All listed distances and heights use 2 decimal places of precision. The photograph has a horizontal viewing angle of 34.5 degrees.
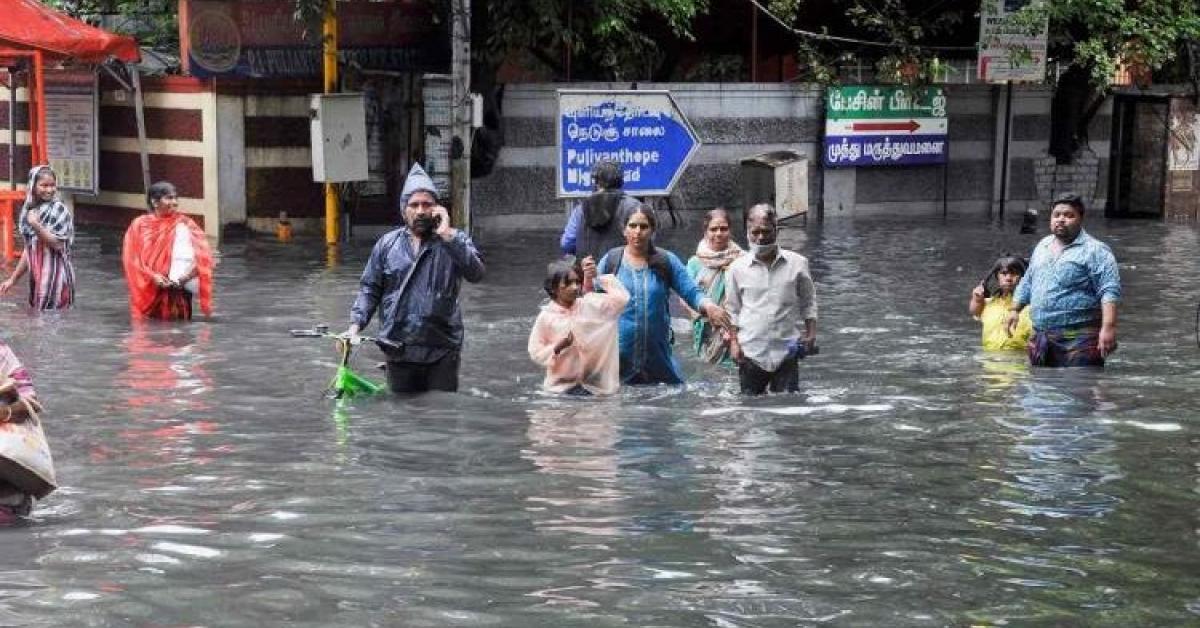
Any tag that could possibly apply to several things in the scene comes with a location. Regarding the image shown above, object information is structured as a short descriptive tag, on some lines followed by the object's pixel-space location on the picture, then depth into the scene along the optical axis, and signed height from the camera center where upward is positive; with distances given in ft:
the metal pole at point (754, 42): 86.48 +4.51
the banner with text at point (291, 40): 72.43 +3.80
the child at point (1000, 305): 44.62 -3.76
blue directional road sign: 76.64 +0.10
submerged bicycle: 37.17 -4.78
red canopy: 65.21 +3.49
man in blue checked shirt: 39.91 -3.10
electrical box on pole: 70.33 +0.14
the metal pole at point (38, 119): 65.87 +0.62
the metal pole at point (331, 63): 70.08 +2.77
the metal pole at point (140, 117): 73.67 +0.78
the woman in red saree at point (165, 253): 50.42 -3.00
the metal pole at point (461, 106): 67.87 +1.21
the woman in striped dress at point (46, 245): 51.70 -2.90
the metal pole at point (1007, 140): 91.15 +0.18
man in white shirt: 37.14 -3.15
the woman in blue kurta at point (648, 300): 37.11 -3.05
